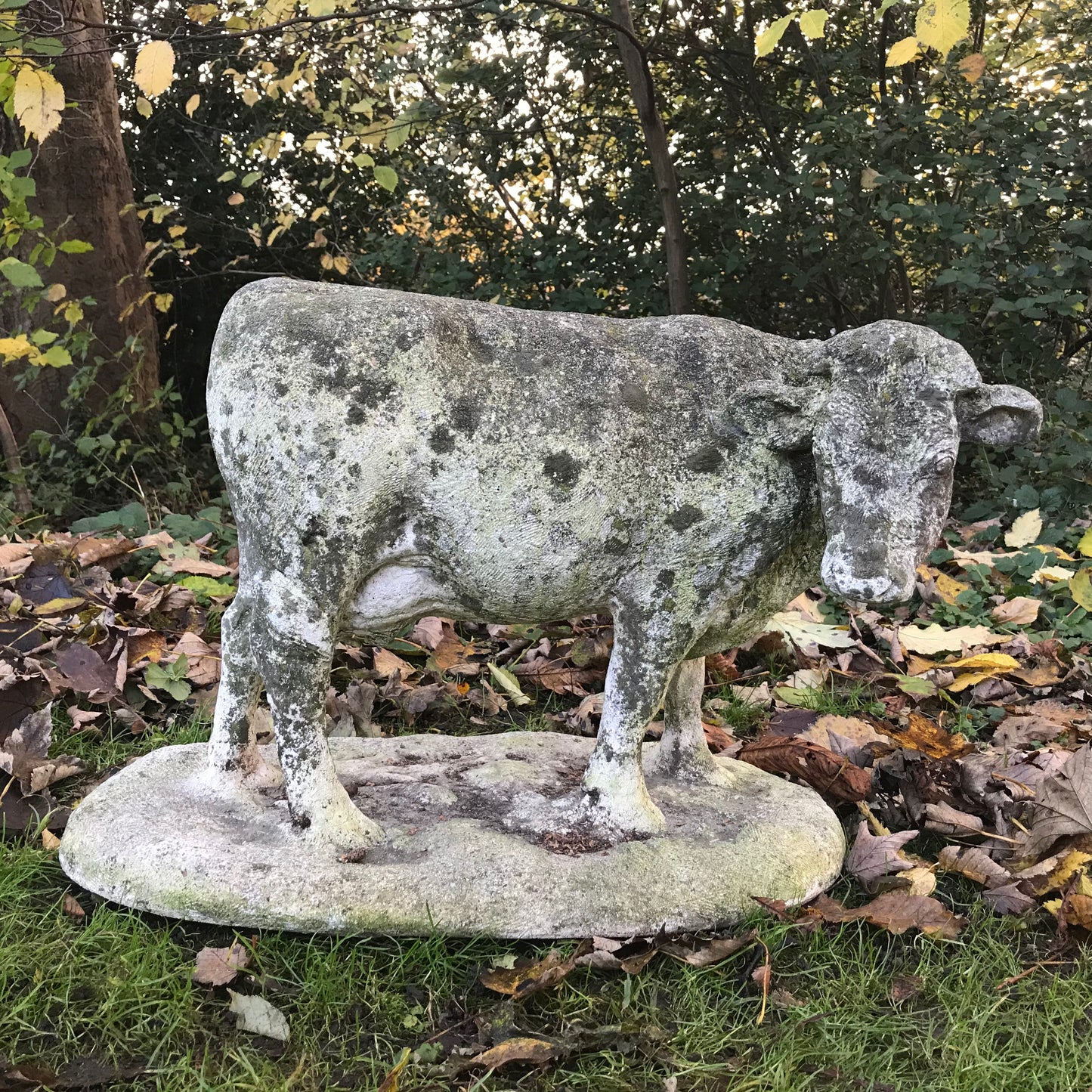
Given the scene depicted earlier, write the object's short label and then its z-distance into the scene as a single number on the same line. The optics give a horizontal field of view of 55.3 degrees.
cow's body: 2.36
